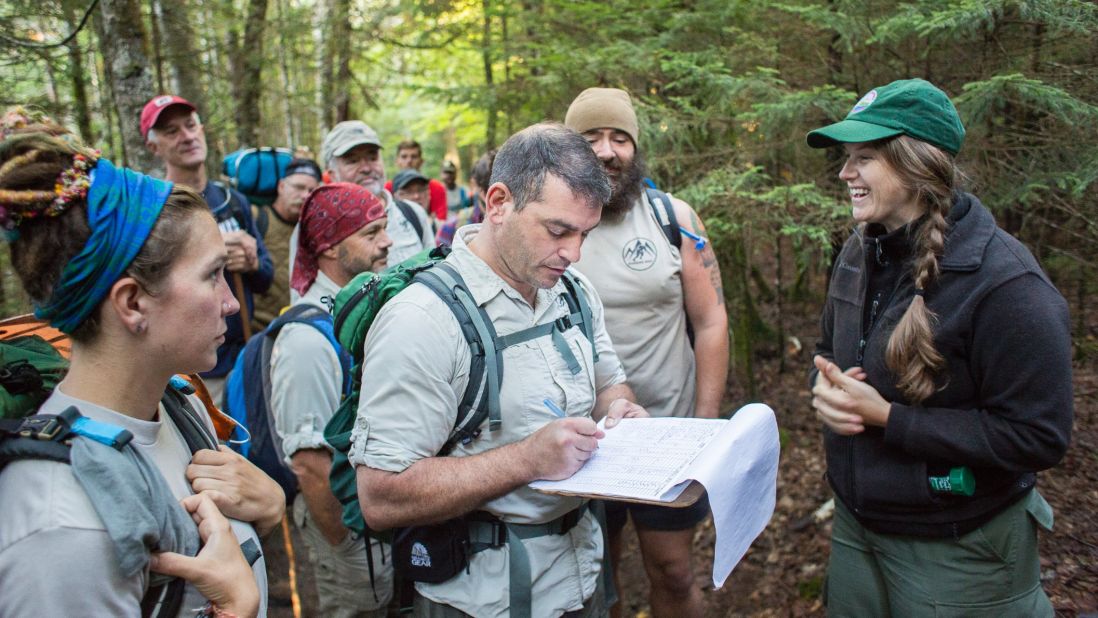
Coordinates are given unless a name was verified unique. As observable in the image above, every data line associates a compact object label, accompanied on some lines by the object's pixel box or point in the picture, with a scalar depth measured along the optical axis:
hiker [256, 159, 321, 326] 5.52
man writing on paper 2.03
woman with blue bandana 1.28
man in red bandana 2.91
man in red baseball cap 4.38
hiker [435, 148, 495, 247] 5.04
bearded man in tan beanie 3.45
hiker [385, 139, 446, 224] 9.94
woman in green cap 2.29
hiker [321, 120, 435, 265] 5.02
